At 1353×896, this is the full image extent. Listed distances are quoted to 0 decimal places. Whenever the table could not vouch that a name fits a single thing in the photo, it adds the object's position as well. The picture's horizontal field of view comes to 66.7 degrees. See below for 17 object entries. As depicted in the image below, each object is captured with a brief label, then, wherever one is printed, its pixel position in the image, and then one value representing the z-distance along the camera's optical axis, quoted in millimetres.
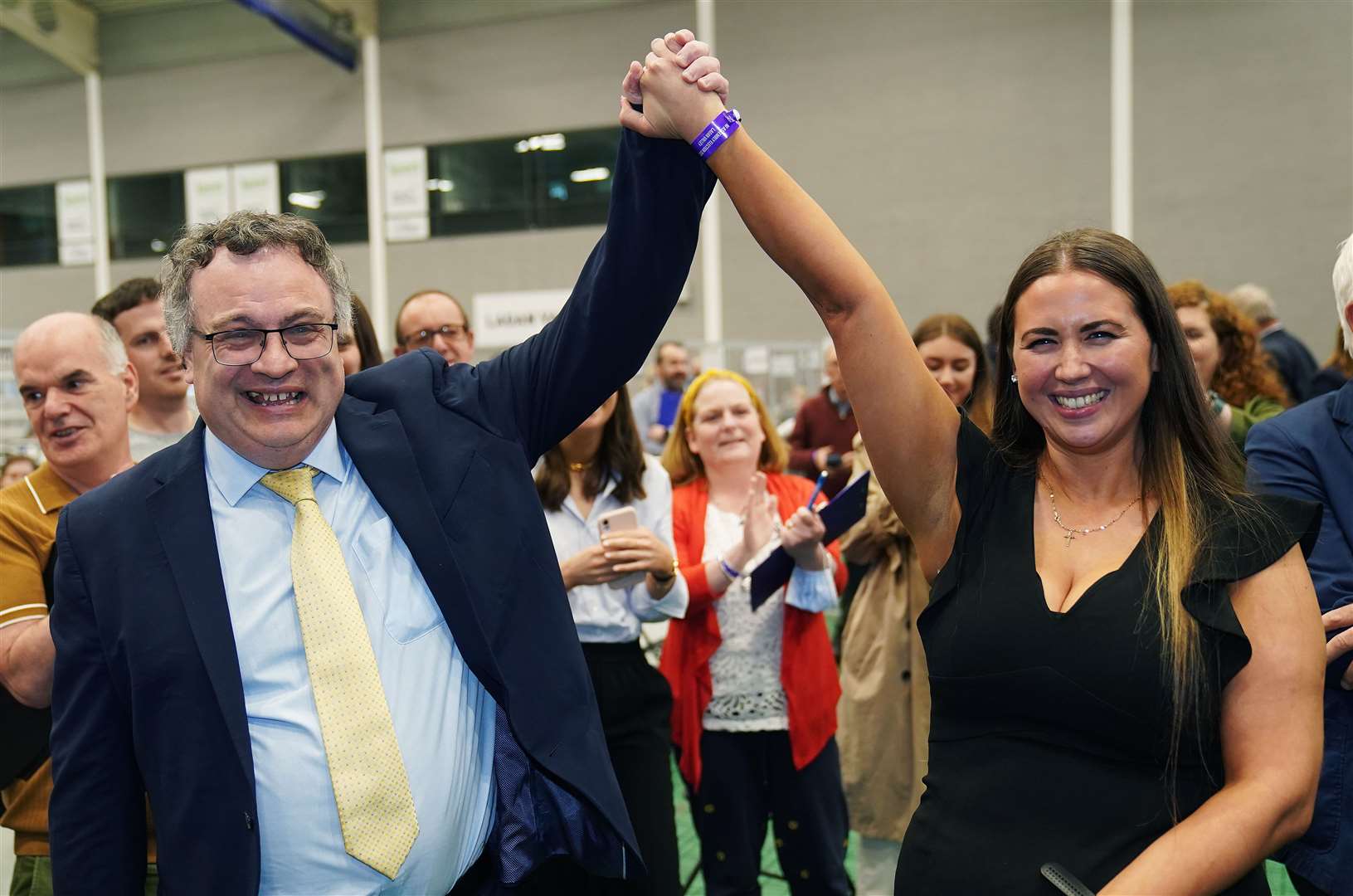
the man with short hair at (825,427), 5992
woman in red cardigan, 2947
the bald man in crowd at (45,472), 1853
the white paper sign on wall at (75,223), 13914
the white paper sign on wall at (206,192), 13555
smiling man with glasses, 1456
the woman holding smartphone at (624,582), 2609
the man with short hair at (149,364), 2654
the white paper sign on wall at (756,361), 8727
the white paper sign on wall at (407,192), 12805
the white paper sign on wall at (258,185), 13336
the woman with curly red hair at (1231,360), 3406
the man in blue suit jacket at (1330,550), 1708
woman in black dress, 1405
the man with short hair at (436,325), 3188
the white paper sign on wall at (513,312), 10180
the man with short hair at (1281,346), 5727
